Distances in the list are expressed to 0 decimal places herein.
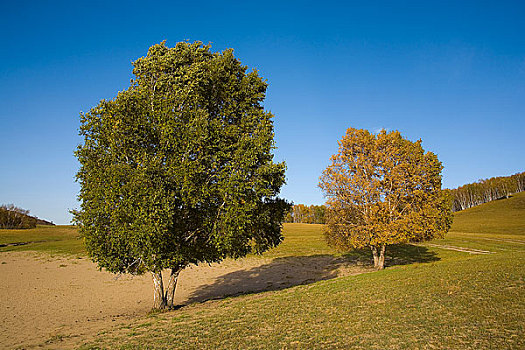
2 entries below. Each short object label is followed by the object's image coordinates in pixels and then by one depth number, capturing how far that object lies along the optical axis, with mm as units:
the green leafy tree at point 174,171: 15703
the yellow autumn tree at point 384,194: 27406
